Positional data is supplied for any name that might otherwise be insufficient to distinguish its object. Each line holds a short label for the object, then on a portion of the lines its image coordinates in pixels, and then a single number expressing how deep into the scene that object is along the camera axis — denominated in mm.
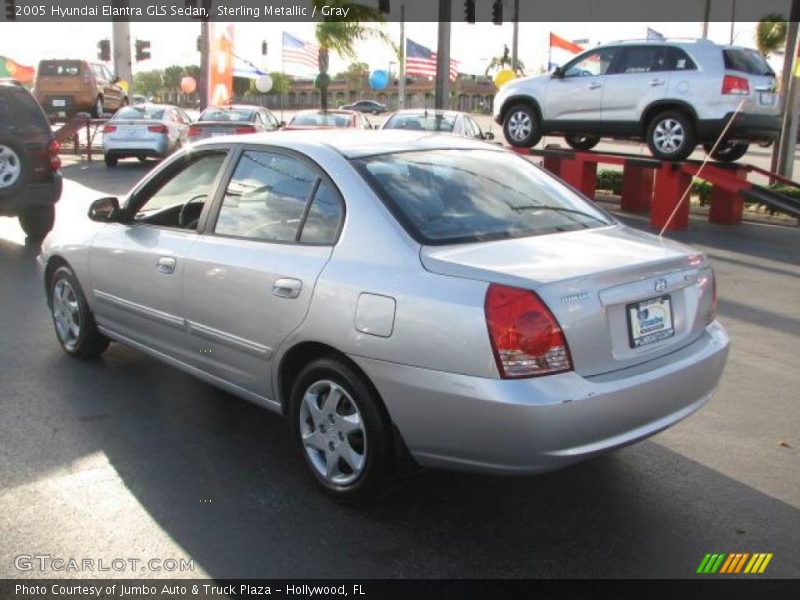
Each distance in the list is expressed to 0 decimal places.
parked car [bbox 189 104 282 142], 17516
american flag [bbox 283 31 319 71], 30859
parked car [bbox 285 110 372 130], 17234
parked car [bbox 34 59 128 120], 25188
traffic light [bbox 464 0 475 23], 22281
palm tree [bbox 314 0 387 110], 27766
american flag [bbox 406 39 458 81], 31797
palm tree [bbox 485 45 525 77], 87500
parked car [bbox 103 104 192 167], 19812
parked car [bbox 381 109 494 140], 15531
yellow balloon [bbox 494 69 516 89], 36031
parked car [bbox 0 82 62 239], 9547
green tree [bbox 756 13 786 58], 33688
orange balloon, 48188
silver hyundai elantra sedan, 3078
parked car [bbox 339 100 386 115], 65062
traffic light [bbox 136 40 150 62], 32812
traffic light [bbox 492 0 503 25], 26375
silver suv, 10977
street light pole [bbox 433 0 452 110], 19438
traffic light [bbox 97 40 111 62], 38906
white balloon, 37000
